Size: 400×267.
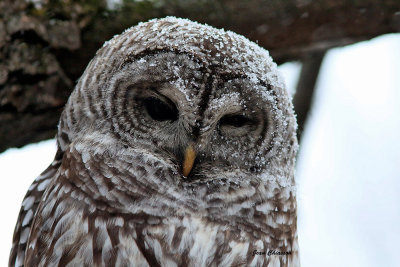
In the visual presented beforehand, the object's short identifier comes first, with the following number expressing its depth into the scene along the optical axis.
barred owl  5.50
